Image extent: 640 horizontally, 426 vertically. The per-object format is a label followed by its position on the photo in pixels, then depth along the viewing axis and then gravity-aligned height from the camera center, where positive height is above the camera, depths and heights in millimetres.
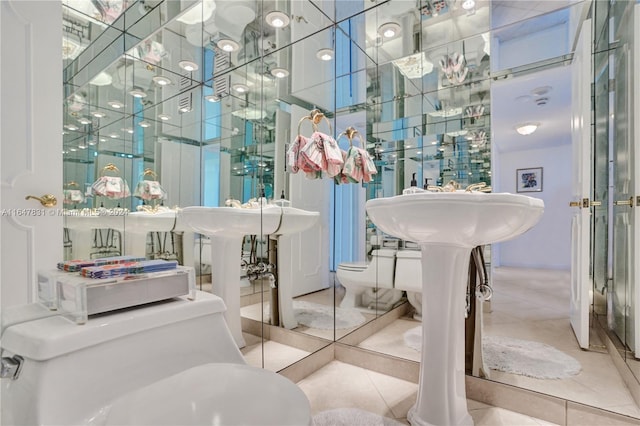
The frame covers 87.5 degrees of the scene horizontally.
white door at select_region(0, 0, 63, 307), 1046 +229
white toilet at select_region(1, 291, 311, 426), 710 -419
